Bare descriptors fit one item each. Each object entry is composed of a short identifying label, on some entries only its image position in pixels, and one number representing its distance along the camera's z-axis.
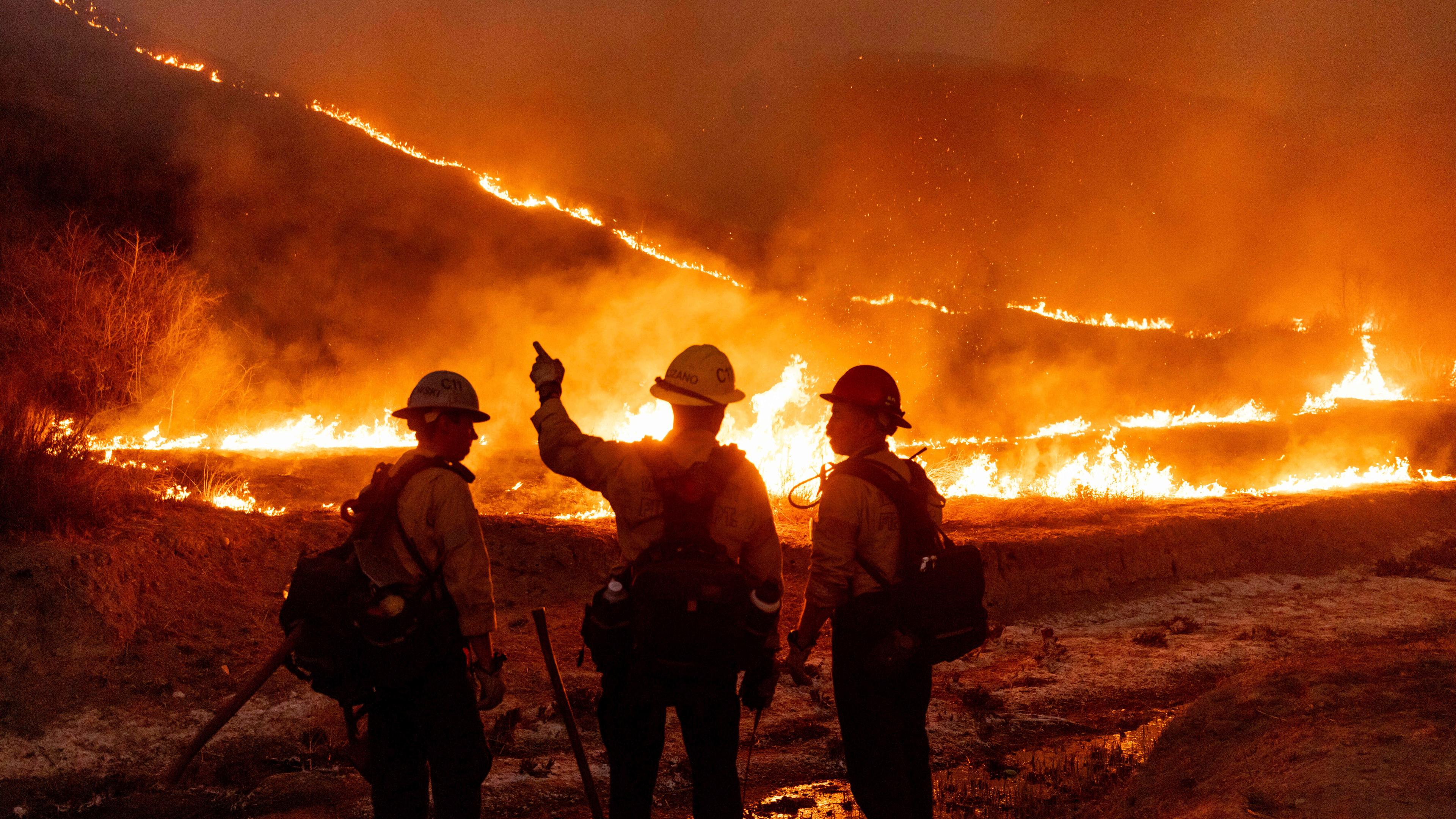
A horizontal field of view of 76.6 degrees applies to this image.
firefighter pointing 3.29
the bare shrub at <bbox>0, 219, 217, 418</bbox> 17.27
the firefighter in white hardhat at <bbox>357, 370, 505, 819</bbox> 3.53
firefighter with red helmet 3.58
